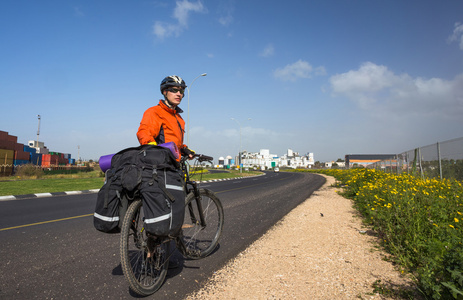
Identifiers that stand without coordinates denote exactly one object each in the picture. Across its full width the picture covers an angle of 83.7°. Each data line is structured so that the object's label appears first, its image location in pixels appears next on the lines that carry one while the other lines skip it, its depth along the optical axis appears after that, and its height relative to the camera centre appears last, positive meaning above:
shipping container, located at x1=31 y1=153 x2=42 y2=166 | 38.41 +1.41
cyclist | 2.91 +0.59
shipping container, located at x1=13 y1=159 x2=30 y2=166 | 29.58 +0.71
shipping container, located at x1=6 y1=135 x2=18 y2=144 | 34.99 +4.02
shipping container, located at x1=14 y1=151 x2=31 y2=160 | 33.09 +1.65
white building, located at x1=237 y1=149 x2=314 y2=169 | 140.38 +6.11
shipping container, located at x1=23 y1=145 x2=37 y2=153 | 40.73 +2.99
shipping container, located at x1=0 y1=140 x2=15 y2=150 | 30.87 +2.84
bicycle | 2.36 -0.81
